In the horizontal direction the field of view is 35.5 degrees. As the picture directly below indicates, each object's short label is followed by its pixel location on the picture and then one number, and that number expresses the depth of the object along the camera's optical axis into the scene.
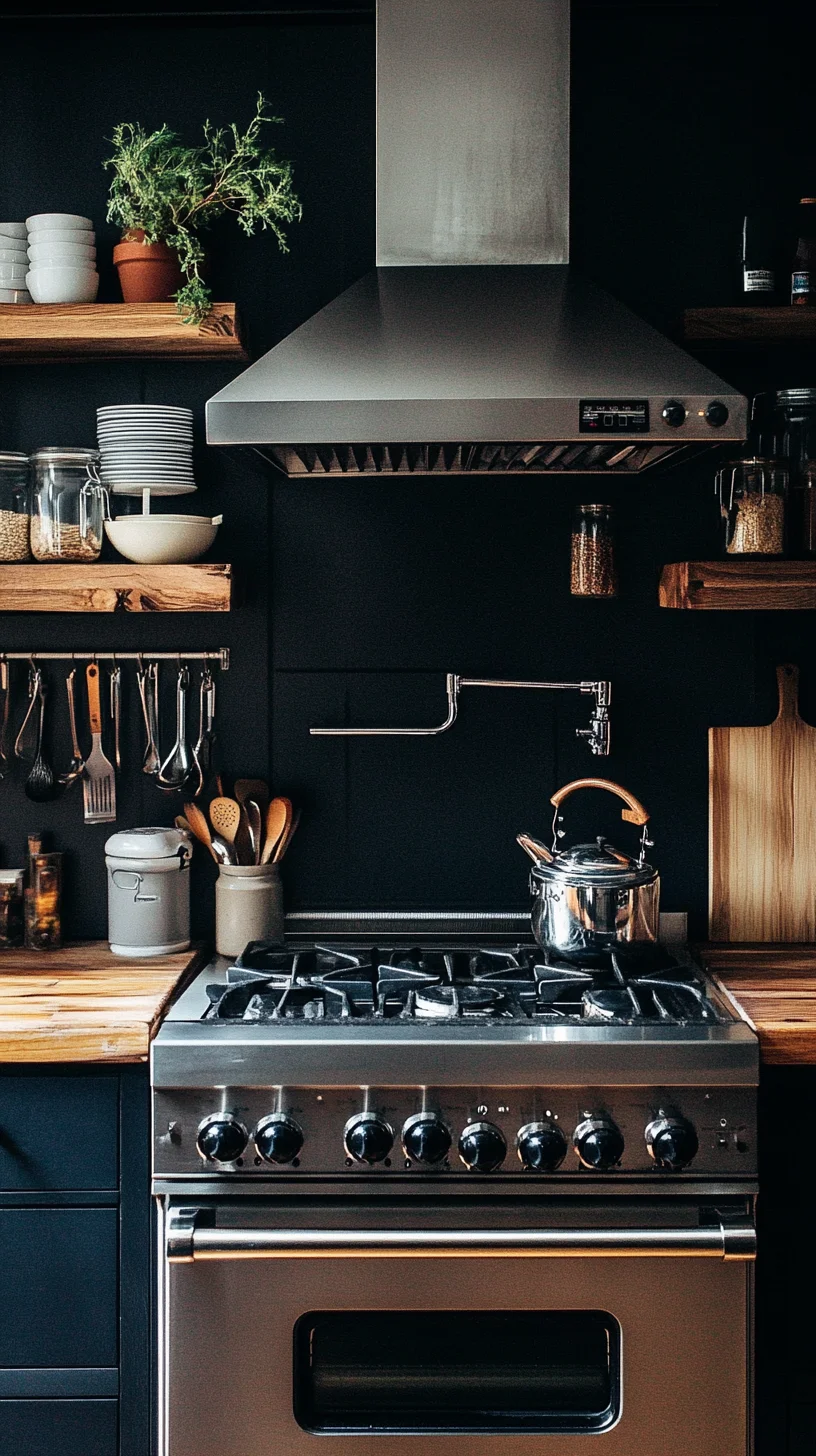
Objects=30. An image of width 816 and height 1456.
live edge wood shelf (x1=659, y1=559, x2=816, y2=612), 2.22
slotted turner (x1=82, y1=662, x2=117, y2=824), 2.50
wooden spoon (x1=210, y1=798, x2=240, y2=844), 2.45
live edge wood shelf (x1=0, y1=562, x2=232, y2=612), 2.24
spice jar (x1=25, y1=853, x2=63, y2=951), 2.40
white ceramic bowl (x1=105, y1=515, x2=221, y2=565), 2.28
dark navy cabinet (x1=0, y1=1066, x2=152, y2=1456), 1.93
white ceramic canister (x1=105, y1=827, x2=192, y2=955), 2.33
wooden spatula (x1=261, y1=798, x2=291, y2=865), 2.43
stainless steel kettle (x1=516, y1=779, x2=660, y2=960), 2.11
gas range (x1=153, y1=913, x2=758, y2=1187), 1.82
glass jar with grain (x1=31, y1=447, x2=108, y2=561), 2.32
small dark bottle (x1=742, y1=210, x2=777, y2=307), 2.31
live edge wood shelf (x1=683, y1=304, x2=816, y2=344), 2.25
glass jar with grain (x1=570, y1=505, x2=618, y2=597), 2.38
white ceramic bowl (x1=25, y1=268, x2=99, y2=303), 2.28
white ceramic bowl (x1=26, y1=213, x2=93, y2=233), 2.28
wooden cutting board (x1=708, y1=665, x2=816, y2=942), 2.48
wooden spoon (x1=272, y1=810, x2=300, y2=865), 2.43
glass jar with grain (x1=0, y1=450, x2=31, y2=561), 2.32
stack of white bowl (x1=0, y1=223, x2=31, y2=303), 2.33
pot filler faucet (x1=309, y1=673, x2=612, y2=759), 2.41
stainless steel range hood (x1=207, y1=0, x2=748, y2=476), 1.91
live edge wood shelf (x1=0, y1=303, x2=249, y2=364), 2.21
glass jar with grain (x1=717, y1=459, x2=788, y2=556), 2.26
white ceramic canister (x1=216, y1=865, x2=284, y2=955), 2.36
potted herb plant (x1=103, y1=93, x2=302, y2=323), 2.23
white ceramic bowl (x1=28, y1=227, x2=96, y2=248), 2.29
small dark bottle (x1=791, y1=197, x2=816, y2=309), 2.29
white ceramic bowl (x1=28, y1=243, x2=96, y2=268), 2.29
